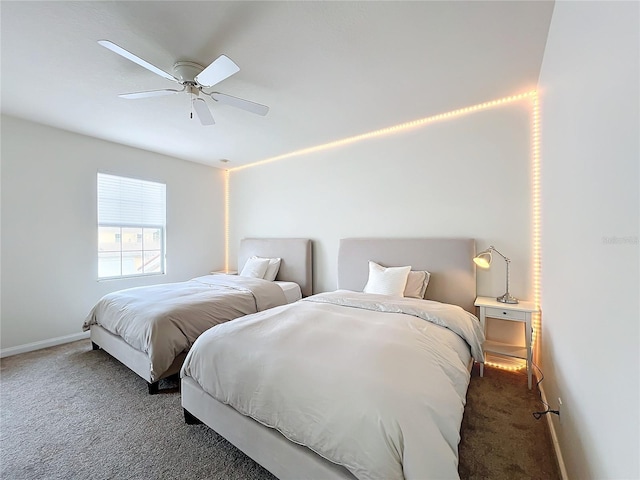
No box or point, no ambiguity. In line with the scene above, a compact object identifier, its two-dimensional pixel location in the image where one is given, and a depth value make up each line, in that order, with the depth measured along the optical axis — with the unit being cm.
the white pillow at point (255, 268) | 414
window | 376
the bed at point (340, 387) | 107
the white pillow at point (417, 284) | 285
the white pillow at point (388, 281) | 285
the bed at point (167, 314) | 225
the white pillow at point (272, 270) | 416
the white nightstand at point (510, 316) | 239
